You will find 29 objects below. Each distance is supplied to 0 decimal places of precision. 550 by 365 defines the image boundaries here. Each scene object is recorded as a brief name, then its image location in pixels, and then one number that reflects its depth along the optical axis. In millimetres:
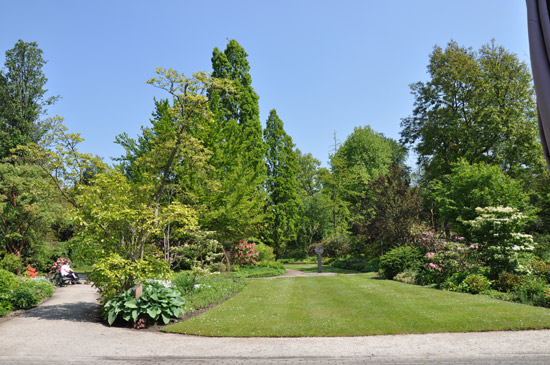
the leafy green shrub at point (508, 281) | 12523
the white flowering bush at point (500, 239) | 13438
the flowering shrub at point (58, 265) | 19450
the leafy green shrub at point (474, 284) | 12877
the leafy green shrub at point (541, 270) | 12977
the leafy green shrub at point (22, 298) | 11766
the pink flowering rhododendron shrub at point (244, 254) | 23781
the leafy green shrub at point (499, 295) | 11539
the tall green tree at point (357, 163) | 38562
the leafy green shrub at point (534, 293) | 10609
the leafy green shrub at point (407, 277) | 16328
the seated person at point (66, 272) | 18391
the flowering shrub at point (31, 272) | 18022
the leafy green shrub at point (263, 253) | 26328
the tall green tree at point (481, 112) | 25859
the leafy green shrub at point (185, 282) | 13175
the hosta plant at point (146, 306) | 9375
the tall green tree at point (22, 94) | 28250
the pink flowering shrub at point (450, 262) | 15148
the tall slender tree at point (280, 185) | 33469
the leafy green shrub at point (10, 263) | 17641
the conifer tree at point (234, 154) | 19688
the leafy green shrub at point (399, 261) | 17750
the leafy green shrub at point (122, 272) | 9838
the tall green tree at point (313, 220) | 38469
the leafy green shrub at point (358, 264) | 23678
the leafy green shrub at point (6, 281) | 11414
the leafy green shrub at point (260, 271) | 22041
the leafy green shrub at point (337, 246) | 31281
